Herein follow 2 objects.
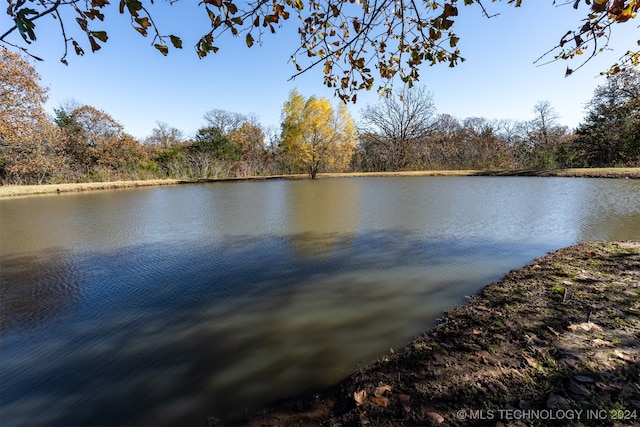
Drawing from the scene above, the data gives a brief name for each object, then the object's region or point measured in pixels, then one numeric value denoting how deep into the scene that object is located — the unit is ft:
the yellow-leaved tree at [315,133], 88.07
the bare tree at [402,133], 108.27
